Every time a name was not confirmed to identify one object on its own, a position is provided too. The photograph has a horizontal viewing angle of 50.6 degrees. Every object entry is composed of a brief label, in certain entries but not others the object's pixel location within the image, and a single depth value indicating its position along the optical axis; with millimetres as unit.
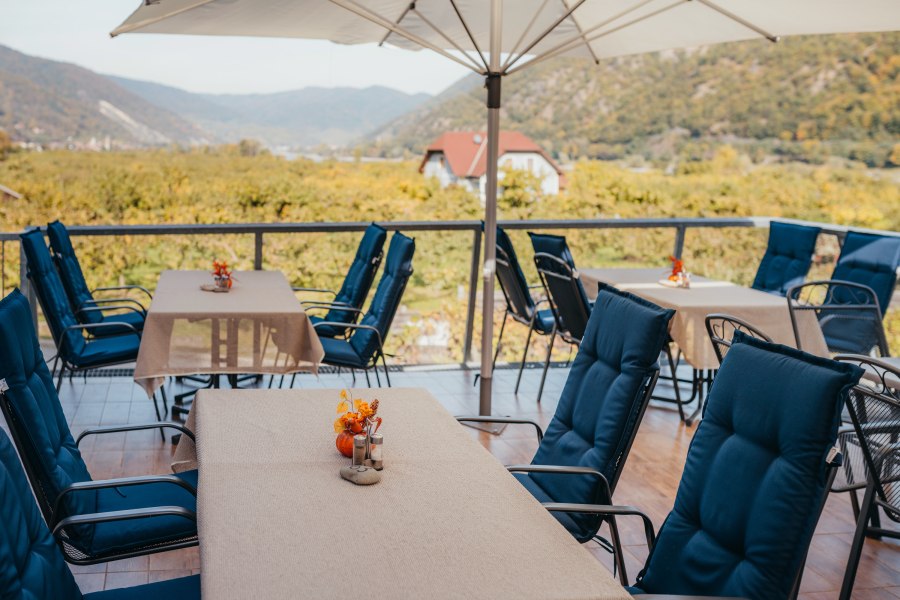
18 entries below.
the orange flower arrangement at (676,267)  5887
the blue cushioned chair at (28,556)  1861
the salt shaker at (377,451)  2434
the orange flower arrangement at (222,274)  5262
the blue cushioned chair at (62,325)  4812
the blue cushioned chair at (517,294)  5801
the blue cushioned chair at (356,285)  5703
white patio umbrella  4566
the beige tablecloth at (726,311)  5176
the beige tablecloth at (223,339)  4539
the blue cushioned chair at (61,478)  2486
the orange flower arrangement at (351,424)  2523
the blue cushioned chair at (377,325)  5188
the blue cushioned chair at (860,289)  5523
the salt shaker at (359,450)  2418
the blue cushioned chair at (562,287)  5238
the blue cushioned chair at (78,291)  5387
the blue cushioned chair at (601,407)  2803
